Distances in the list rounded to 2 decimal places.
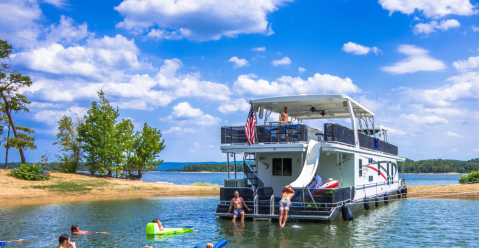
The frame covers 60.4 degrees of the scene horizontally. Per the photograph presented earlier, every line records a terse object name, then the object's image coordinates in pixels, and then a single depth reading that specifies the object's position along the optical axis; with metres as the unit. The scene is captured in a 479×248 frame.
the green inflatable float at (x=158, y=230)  16.45
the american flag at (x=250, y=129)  19.52
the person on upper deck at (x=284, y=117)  21.65
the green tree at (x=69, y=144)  44.97
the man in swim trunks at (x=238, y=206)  18.59
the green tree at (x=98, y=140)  43.09
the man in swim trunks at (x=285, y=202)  17.38
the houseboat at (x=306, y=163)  18.23
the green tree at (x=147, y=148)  46.72
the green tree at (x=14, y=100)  40.16
